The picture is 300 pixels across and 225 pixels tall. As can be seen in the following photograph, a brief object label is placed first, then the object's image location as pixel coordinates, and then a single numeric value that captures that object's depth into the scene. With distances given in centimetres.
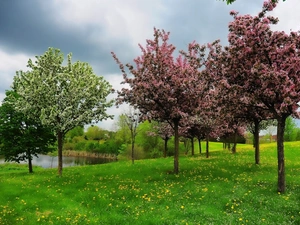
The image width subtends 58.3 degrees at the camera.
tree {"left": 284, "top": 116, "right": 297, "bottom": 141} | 9682
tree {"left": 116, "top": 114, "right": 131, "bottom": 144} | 8518
